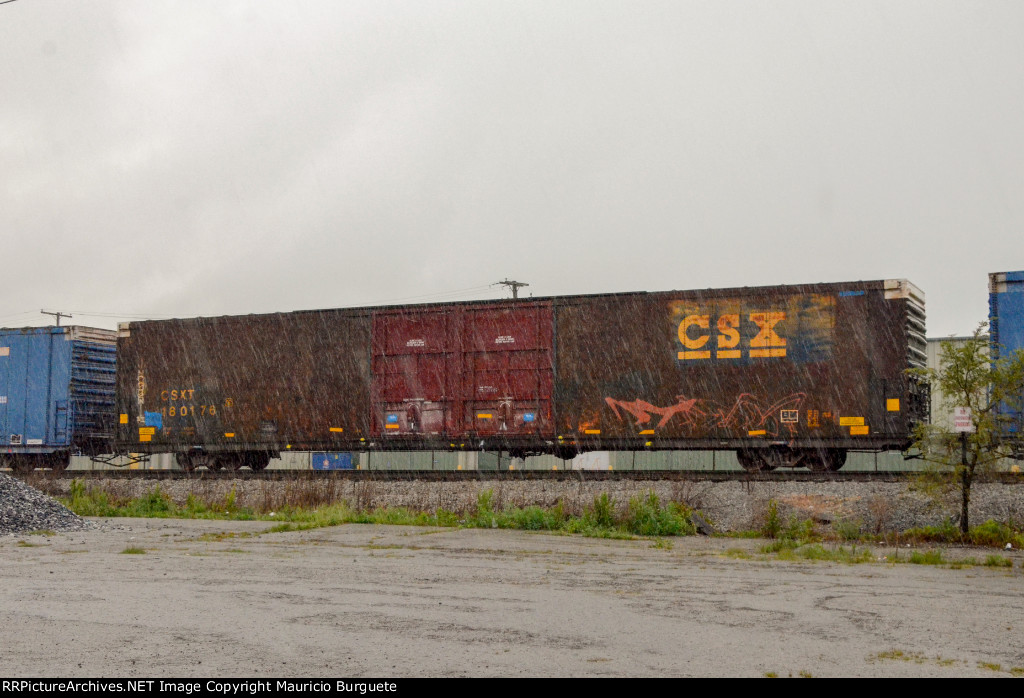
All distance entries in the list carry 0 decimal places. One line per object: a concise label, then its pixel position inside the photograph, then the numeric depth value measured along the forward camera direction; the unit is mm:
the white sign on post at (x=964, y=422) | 12477
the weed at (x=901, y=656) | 5172
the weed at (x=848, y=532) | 12391
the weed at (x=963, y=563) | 9695
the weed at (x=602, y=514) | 13594
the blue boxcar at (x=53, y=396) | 23328
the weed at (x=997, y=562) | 9766
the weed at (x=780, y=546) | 10953
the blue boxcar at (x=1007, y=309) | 16000
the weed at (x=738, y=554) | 10406
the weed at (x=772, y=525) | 12664
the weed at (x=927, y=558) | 10070
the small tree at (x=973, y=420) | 12227
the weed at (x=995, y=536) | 11672
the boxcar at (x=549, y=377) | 16766
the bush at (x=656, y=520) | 13203
